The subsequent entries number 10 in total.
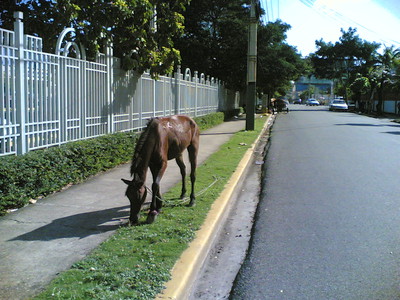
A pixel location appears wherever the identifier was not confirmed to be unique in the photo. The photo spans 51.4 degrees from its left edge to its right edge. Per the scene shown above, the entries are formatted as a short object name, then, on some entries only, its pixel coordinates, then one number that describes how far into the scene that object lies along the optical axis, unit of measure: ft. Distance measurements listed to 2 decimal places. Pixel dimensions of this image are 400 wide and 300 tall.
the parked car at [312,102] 279.69
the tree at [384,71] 134.82
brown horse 16.35
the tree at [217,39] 102.83
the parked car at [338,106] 162.97
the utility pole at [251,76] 64.18
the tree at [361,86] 154.40
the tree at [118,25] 32.60
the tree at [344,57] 210.18
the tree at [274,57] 108.78
